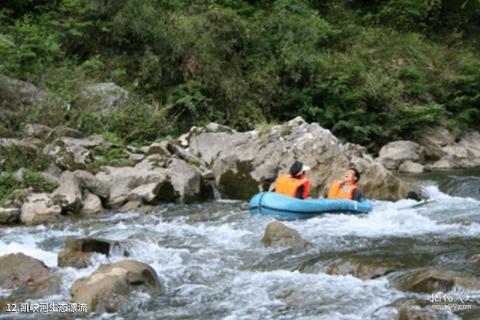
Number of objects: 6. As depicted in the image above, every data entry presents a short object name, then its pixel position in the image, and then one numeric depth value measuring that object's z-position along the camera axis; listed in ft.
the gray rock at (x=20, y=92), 41.55
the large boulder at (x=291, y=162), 36.73
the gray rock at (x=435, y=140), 54.95
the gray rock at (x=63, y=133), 38.11
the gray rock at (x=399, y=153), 50.37
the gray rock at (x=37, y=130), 38.40
